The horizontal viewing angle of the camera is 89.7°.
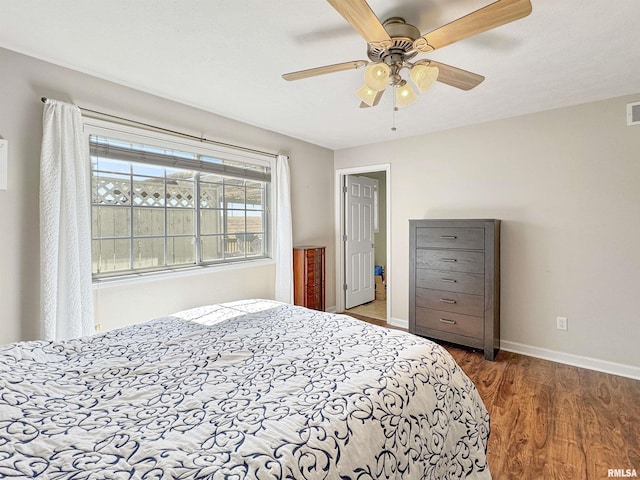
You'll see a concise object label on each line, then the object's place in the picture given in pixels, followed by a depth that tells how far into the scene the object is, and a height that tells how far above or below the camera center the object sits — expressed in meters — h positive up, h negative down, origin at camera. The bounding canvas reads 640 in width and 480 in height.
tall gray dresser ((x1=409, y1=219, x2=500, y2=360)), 3.03 -0.51
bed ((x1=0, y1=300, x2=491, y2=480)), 0.80 -0.54
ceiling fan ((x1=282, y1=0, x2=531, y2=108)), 1.28 +0.89
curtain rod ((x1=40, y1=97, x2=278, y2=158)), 2.38 +0.90
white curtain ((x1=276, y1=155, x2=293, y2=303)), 3.67 -0.04
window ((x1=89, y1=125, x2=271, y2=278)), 2.54 +0.27
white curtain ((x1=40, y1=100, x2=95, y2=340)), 2.09 +0.05
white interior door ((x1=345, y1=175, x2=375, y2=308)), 4.68 -0.14
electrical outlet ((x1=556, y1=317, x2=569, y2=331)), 2.97 -0.87
